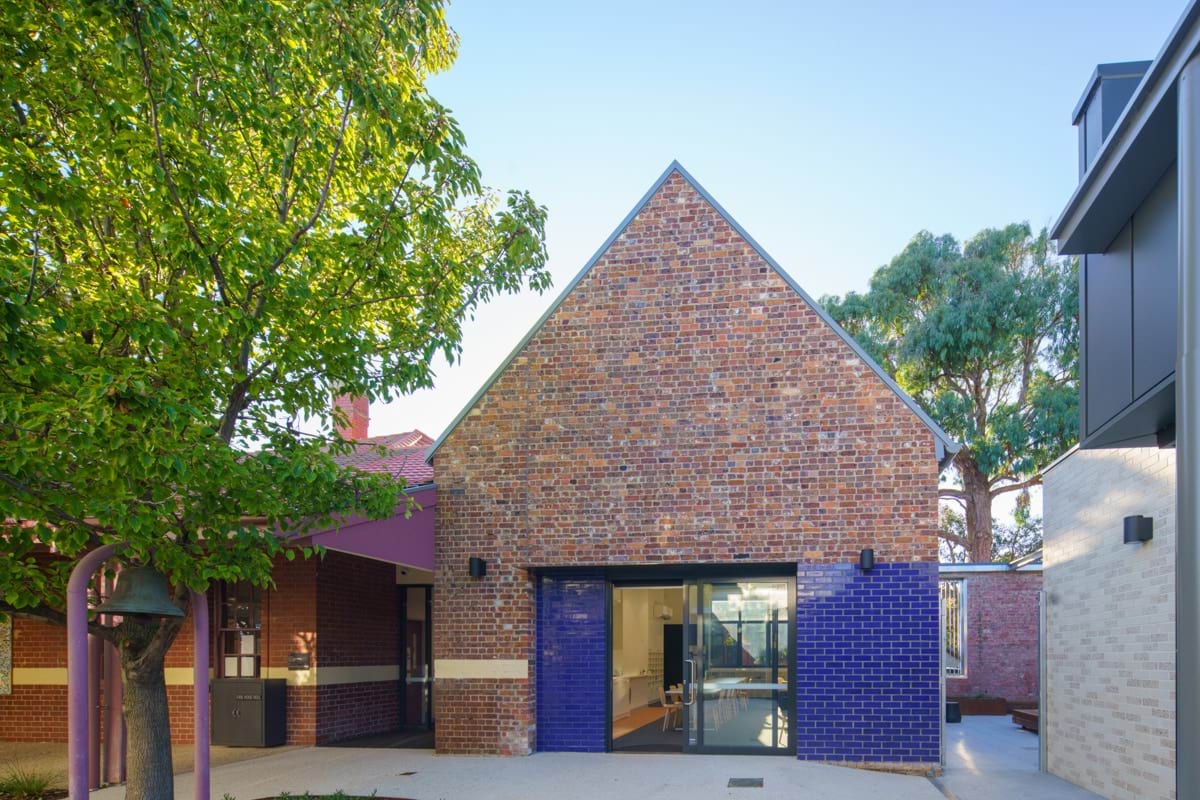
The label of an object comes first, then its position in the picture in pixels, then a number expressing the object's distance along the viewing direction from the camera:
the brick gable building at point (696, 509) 12.05
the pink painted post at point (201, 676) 8.77
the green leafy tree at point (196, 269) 6.93
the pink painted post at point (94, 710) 11.41
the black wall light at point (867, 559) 11.93
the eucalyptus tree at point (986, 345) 25.73
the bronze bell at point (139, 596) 7.65
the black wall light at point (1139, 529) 9.76
